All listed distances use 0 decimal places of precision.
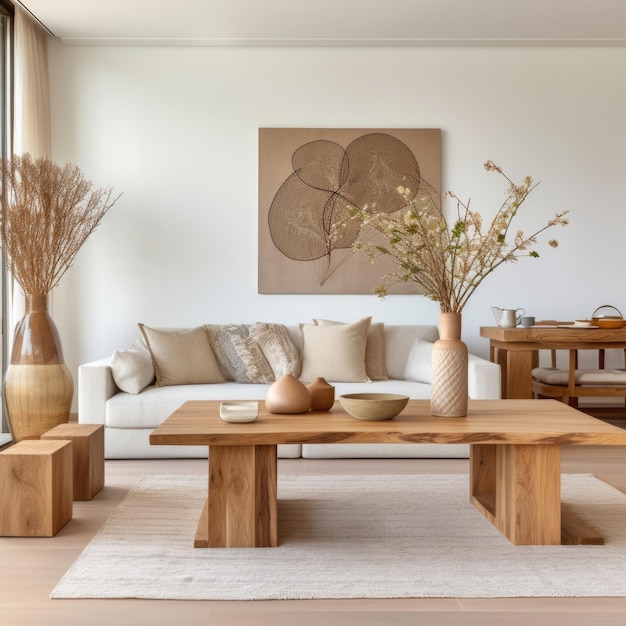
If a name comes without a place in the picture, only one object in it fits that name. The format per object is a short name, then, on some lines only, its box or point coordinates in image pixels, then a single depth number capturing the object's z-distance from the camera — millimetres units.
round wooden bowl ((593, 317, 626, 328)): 4910
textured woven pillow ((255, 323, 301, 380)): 4797
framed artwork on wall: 5516
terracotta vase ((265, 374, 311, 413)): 3102
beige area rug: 2369
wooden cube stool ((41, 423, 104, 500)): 3459
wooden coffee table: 2650
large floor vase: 4418
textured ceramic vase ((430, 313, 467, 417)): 3029
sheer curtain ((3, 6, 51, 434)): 5027
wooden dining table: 4793
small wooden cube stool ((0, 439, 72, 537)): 2908
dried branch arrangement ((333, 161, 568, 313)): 2904
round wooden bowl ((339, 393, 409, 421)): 2875
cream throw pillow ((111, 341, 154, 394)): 4438
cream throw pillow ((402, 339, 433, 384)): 4781
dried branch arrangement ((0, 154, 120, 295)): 4488
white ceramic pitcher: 5113
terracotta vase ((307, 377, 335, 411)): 3180
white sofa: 4324
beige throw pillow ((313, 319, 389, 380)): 4949
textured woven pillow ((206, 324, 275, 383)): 4793
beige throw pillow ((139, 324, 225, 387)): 4734
